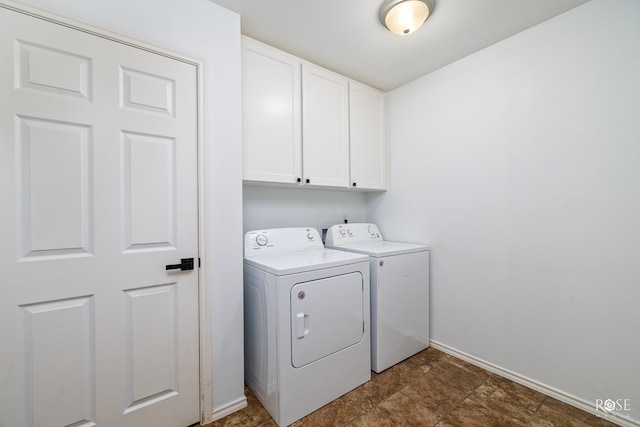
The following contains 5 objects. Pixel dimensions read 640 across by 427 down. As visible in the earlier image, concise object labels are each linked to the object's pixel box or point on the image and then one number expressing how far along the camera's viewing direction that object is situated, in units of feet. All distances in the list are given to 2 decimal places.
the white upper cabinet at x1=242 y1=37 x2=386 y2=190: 6.11
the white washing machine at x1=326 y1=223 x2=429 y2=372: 6.34
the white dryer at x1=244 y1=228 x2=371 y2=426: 4.83
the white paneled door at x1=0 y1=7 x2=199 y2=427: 3.56
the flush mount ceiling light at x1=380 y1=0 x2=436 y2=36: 4.95
